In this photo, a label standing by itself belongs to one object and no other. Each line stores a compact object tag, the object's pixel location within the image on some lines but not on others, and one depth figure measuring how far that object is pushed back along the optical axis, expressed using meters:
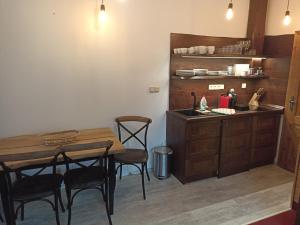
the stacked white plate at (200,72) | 3.19
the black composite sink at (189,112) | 3.17
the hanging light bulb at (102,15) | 2.59
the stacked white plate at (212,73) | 3.29
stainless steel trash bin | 3.06
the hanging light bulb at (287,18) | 2.93
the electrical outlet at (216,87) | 3.49
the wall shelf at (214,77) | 3.12
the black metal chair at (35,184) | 1.75
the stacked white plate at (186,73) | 3.07
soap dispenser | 3.24
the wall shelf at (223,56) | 3.13
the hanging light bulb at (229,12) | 2.59
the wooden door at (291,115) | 3.11
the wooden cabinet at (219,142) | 2.87
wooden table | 1.90
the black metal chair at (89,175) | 1.93
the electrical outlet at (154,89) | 3.11
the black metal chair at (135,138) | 2.59
